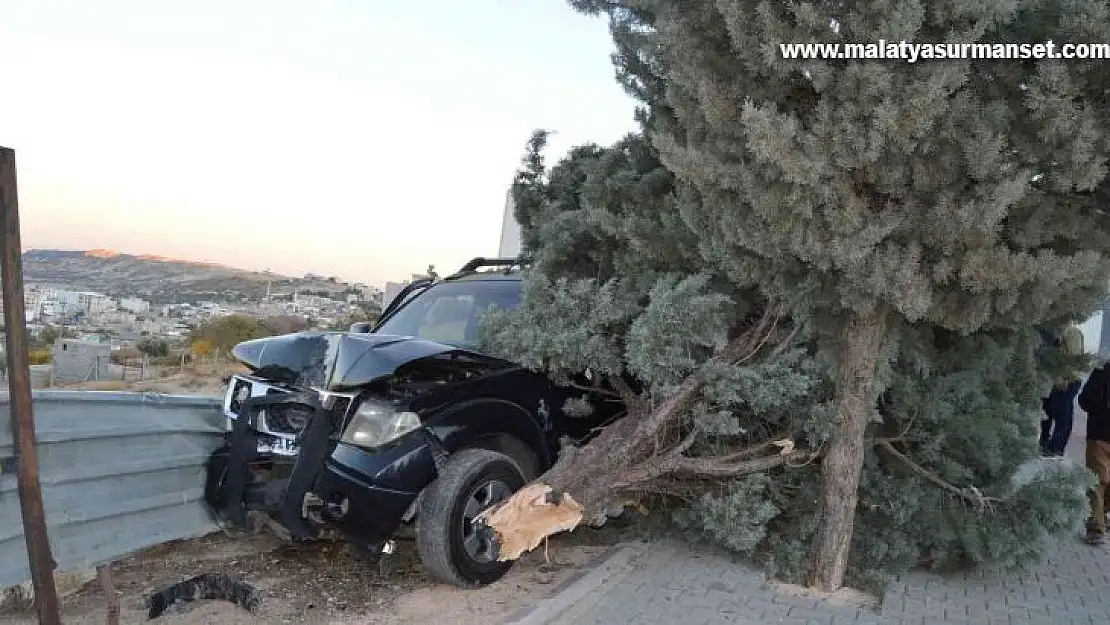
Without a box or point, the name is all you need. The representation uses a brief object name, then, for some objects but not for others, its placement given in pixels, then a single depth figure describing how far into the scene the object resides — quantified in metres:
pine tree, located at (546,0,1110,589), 3.66
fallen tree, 4.30
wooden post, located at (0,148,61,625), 3.09
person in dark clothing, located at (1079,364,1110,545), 6.65
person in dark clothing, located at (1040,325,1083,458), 8.63
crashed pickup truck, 4.11
